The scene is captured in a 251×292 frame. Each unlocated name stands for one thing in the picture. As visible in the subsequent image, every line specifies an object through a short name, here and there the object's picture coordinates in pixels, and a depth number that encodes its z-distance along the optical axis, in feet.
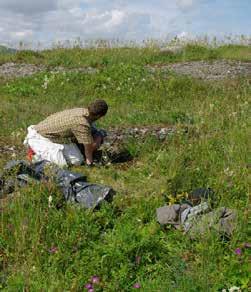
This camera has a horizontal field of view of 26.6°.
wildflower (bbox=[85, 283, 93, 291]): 12.85
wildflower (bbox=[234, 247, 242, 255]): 13.12
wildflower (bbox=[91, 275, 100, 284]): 12.90
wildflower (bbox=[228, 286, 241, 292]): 11.86
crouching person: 23.81
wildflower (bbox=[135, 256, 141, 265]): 13.87
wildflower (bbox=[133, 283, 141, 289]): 12.57
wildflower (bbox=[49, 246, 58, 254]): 14.21
